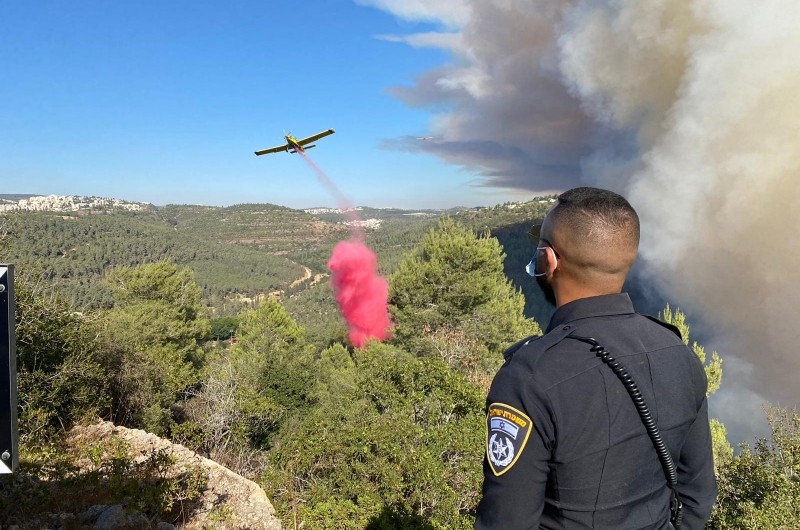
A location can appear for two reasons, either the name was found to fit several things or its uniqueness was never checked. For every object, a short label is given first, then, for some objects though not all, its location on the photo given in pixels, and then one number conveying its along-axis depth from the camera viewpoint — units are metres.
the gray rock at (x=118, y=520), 4.73
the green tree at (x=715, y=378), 18.58
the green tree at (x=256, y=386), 12.55
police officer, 1.38
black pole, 2.26
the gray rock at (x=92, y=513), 5.00
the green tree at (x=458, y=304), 18.61
